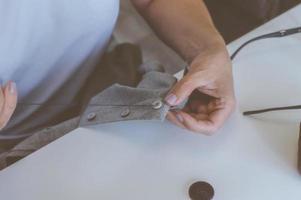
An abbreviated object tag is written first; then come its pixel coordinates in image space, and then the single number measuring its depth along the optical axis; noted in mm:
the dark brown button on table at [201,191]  678
